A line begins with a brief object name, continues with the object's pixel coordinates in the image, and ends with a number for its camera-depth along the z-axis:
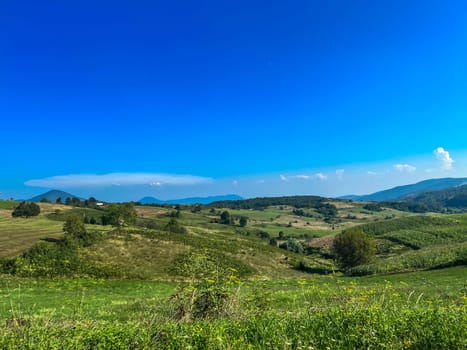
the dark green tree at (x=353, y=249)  65.25
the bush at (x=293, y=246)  97.72
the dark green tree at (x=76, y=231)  51.08
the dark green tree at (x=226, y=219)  174.00
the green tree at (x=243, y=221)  171.23
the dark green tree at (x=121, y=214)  71.38
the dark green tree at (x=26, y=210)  95.00
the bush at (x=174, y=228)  86.56
